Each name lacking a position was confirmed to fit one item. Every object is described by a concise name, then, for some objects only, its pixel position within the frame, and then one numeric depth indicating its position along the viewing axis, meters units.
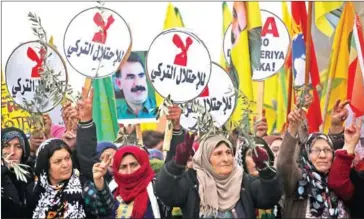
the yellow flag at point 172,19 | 18.78
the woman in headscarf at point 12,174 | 10.81
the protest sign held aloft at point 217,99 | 13.80
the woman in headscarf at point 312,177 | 10.77
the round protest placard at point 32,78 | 12.06
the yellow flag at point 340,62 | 14.77
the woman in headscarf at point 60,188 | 10.65
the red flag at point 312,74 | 14.48
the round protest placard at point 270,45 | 16.69
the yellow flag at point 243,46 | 15.53
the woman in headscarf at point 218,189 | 10.51
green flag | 17.99
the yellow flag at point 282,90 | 18.80
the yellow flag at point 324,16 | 17.55
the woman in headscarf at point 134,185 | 10.64
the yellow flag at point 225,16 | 19.03
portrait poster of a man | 18.23
